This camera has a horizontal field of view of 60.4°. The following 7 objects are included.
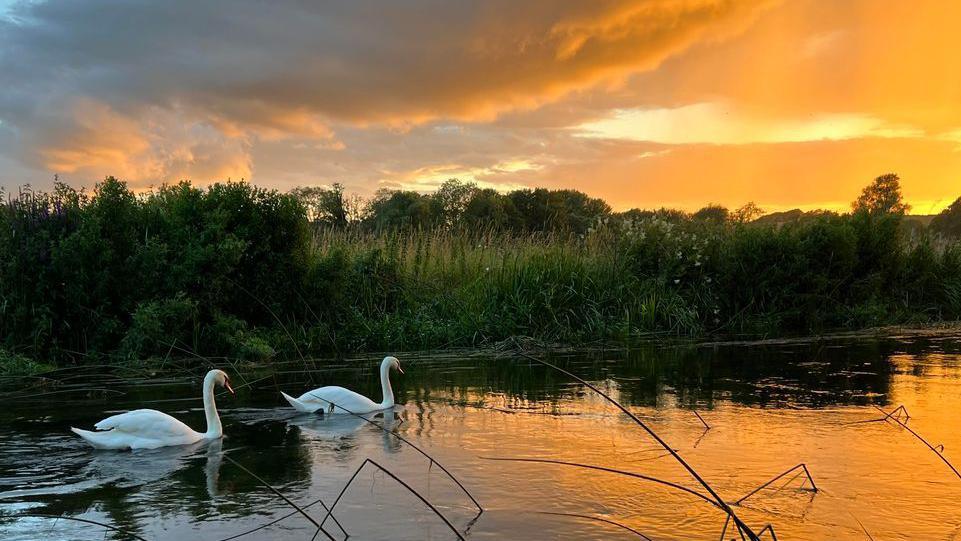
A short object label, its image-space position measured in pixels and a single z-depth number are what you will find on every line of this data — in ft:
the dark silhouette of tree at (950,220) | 147.43
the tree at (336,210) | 76.38
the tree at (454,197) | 158.40
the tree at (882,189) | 133.36
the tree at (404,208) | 140.97
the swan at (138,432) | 24.93
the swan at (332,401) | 30.76
